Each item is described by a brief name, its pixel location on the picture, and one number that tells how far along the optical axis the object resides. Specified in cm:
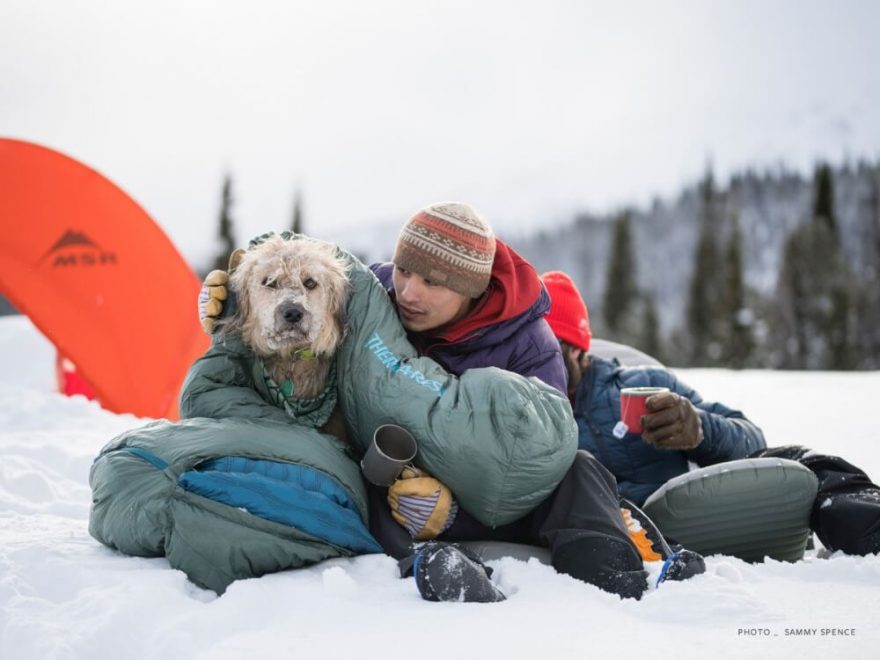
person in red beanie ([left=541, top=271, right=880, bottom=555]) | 303
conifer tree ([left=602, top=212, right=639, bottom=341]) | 5894
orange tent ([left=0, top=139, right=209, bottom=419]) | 604
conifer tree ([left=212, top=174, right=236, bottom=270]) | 4100
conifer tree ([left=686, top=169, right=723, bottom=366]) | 5238
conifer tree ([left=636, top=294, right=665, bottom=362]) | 5184
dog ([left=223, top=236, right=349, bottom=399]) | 288
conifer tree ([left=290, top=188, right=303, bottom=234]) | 4484
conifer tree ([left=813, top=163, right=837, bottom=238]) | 5638
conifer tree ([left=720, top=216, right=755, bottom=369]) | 4891
